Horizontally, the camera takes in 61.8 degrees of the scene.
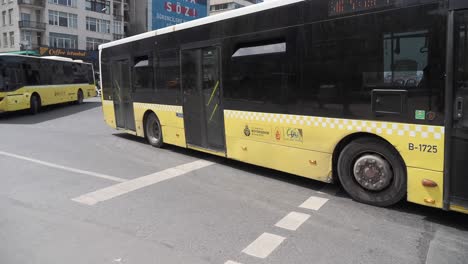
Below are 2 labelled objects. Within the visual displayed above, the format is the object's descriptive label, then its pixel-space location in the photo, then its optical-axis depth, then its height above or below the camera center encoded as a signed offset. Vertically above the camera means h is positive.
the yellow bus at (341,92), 4.56 +0.02
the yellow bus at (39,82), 17.69 +0.85
